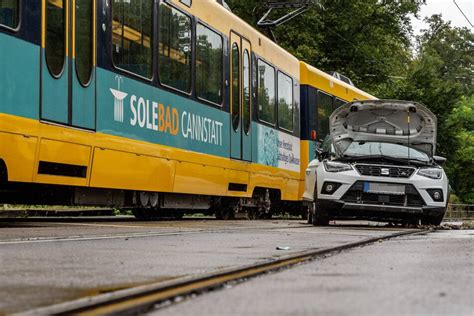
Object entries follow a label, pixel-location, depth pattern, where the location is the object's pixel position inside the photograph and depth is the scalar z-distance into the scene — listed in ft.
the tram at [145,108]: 33.35
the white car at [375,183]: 45.24
